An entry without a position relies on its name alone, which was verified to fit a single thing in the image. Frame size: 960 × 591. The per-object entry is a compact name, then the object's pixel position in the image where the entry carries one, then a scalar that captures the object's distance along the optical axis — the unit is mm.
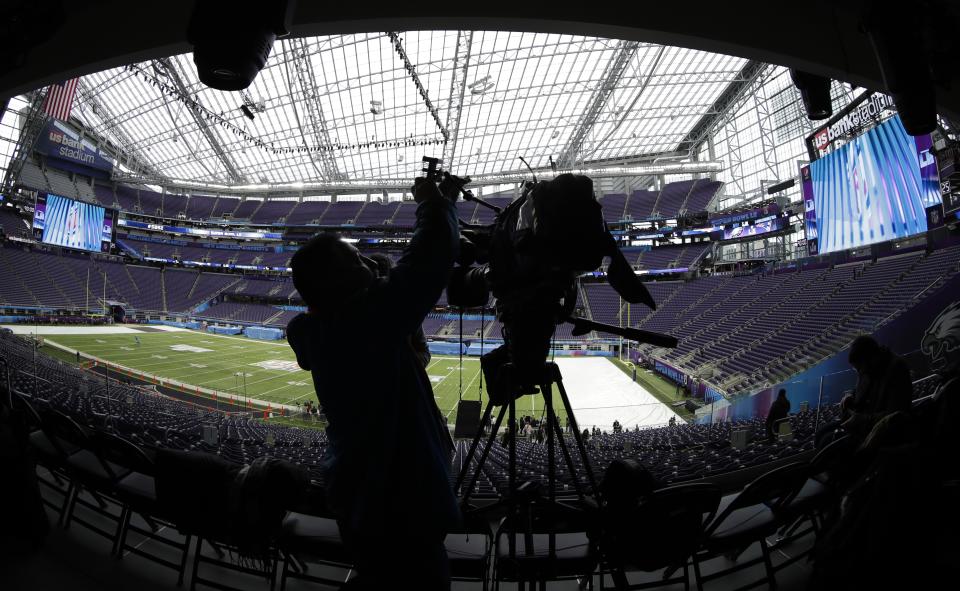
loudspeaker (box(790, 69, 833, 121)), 3062
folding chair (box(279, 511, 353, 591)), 1562
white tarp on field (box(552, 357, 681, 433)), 10383
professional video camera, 1248
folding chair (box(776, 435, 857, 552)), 1729
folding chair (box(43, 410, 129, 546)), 2027
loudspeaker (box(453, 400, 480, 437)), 1927
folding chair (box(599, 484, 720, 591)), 1361
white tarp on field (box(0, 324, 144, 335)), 23150
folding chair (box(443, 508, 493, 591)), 1554
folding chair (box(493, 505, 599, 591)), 1396
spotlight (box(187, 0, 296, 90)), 1624
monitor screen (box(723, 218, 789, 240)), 25983
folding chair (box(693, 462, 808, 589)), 1567
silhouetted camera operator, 1052
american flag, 21016
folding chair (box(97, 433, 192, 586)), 1832
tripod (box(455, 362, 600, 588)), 1430
